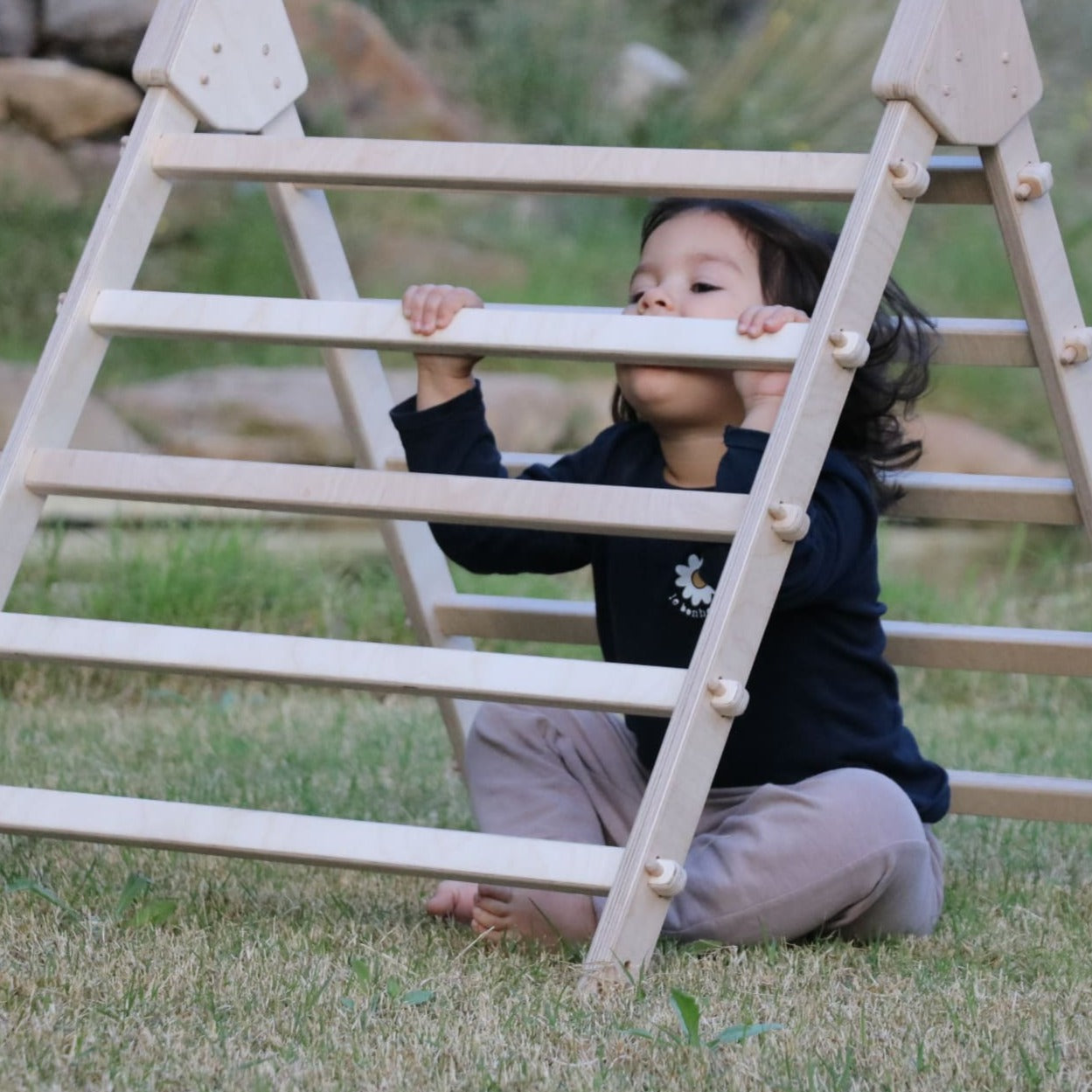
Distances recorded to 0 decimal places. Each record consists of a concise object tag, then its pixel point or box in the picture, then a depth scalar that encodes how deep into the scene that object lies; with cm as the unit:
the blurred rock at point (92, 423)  837
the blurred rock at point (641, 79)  1255
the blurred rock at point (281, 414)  878
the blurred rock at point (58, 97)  1070
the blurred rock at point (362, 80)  1143
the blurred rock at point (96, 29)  1087
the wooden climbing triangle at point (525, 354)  284
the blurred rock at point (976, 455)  934
